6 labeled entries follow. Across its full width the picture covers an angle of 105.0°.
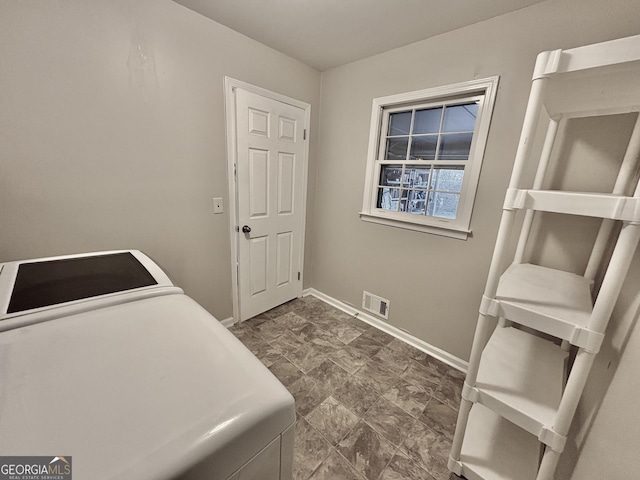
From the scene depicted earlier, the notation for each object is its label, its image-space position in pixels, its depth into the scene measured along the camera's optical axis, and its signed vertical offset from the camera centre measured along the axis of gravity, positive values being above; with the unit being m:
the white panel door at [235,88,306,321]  2.02 -0.19
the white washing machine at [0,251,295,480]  0.40 -0.44
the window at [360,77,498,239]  1.67 +0.24
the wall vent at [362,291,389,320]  2.26 -1.11
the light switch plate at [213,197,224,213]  1.95 -0.25
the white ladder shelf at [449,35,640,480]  0.73 -0.40
